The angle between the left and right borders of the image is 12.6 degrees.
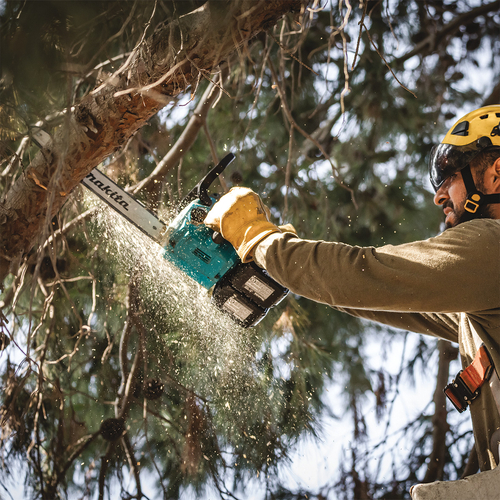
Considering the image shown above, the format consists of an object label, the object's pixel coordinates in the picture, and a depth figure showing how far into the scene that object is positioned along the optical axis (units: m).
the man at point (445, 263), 4.51
